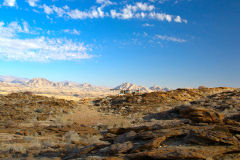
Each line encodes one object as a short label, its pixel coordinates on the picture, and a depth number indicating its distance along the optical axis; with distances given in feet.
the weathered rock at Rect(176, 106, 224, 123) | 37.53
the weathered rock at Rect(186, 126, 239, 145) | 21.54
